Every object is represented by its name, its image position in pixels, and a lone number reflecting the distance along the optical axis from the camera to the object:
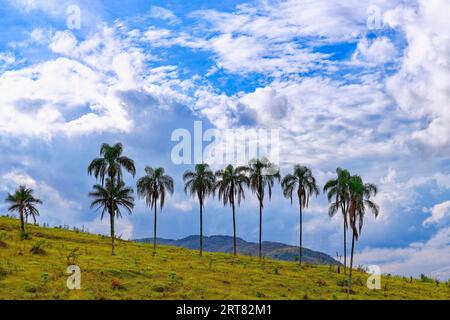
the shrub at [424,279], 86.62
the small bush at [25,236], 77.41
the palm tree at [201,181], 88.50
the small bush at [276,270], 71.76
